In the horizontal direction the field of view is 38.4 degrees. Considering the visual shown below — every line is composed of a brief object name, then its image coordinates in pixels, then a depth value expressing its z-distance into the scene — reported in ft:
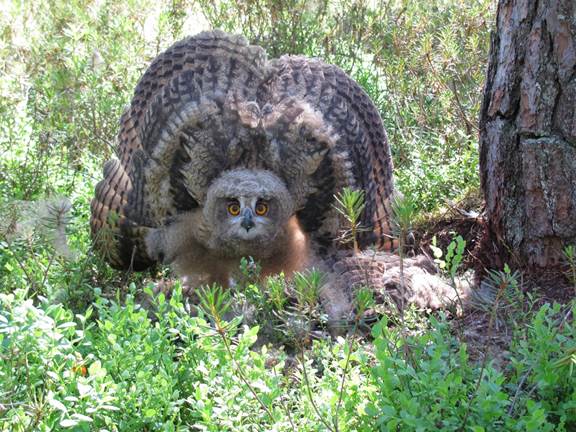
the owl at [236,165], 14.74
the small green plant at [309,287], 8.99
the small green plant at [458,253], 10.21
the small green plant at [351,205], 9.36
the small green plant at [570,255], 10.37
